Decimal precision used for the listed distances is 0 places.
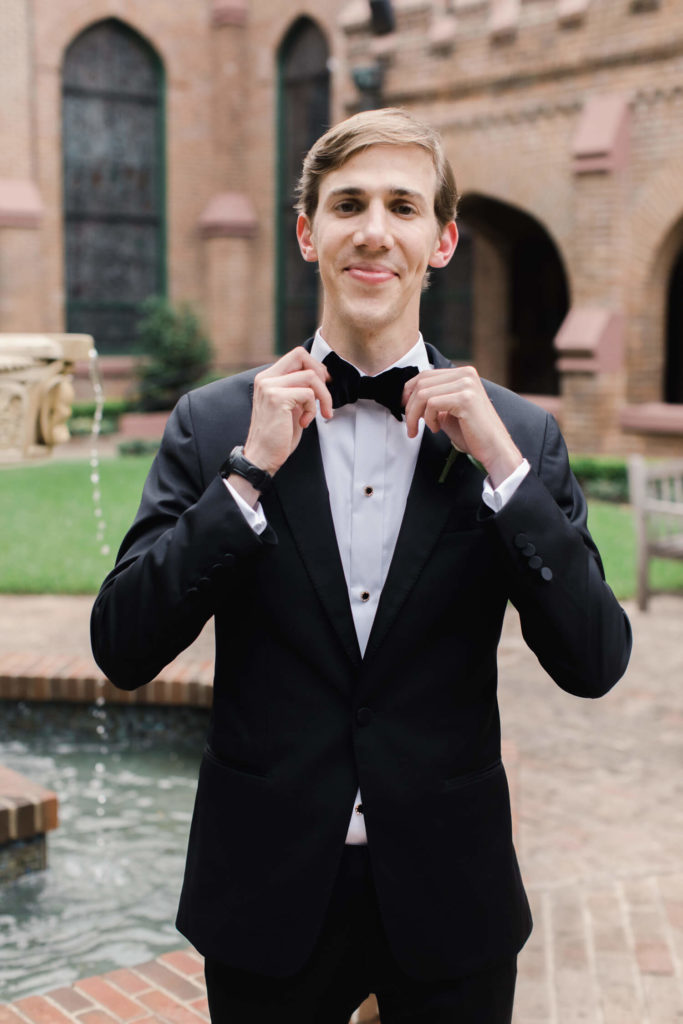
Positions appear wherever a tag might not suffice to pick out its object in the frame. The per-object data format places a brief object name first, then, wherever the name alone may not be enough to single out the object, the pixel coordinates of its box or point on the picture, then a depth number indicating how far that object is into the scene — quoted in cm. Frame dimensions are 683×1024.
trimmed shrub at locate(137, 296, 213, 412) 2008
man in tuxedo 182
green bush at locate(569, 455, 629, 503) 1361
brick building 1452
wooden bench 838
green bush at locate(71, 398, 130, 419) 1981
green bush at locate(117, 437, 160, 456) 1709
